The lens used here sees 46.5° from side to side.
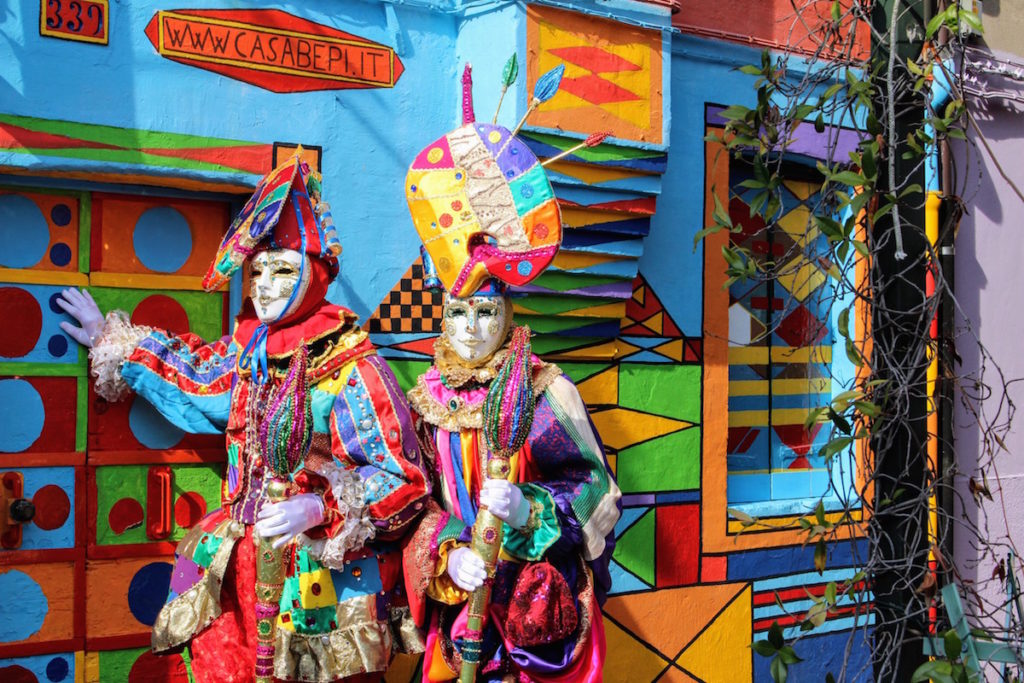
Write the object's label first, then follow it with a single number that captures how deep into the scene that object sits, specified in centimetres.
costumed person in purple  376
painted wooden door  406
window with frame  584
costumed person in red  374
